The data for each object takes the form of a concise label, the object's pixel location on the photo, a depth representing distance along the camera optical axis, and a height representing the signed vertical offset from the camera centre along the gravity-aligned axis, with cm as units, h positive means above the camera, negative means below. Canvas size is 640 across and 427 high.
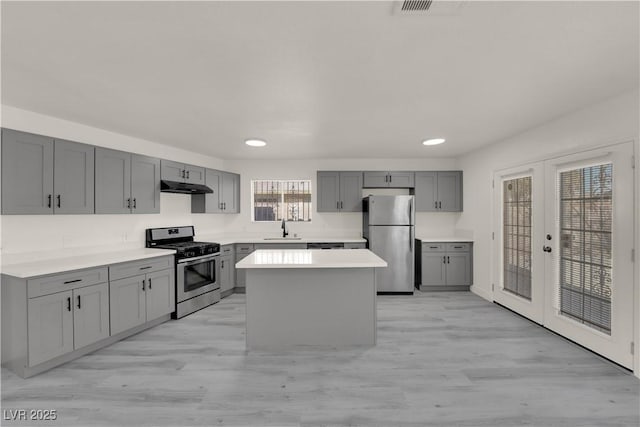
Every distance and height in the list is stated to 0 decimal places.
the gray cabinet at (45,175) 247 +38
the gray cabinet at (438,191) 523 +42
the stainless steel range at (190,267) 371 -78
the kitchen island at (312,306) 288 -98
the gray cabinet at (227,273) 451 -101
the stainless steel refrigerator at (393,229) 479 -28
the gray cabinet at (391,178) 525 +67
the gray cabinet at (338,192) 529 +41
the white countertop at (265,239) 484 -47
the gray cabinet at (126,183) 322 +39
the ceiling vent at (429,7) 133 +102
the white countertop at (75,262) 235 -49
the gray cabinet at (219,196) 474 +32
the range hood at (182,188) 395 +39
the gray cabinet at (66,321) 233 -99
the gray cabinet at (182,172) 404 +64
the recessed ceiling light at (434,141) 395 +106
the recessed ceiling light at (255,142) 393 +103
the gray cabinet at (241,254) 485 -72
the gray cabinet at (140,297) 294 -97
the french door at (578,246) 248 -36
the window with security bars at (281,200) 561 +27
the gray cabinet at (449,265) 488 -92
